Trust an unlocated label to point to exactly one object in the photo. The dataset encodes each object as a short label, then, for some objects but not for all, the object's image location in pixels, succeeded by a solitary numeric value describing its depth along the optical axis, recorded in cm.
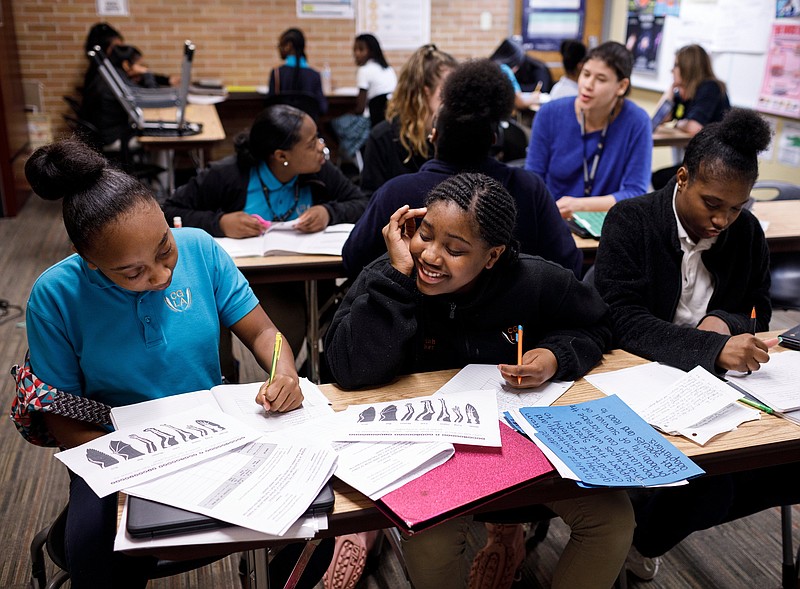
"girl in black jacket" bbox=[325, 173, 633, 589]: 143
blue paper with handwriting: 119
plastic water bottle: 661
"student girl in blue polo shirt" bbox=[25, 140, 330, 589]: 131
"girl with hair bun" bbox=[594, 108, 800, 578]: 166
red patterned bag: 132
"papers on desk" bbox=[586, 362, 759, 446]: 135
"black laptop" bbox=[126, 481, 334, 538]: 101
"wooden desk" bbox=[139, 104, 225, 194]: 424
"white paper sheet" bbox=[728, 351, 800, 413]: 145
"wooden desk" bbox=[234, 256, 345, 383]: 226
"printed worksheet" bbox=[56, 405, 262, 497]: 112
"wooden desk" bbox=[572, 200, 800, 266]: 248
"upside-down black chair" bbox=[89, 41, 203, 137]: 425
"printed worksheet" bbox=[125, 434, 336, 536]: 104
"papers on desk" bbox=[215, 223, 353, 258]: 235
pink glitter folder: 108
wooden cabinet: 527
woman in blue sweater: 296
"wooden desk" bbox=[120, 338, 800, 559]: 111
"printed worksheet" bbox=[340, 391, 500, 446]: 126
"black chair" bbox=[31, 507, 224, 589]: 138
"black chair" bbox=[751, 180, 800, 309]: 262
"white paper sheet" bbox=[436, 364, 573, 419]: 145
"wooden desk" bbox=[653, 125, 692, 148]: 488
